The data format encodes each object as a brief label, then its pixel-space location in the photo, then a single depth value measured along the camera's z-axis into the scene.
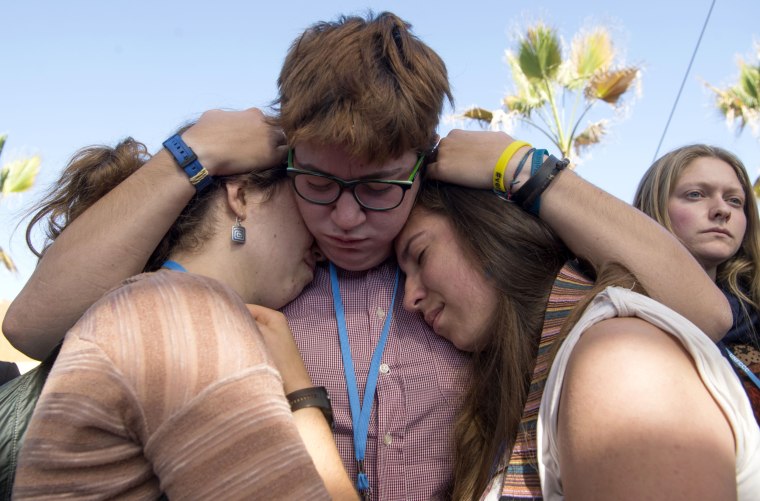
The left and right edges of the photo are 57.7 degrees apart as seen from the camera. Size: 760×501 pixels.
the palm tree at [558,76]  9.40
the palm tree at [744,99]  10.66
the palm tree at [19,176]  12.59
